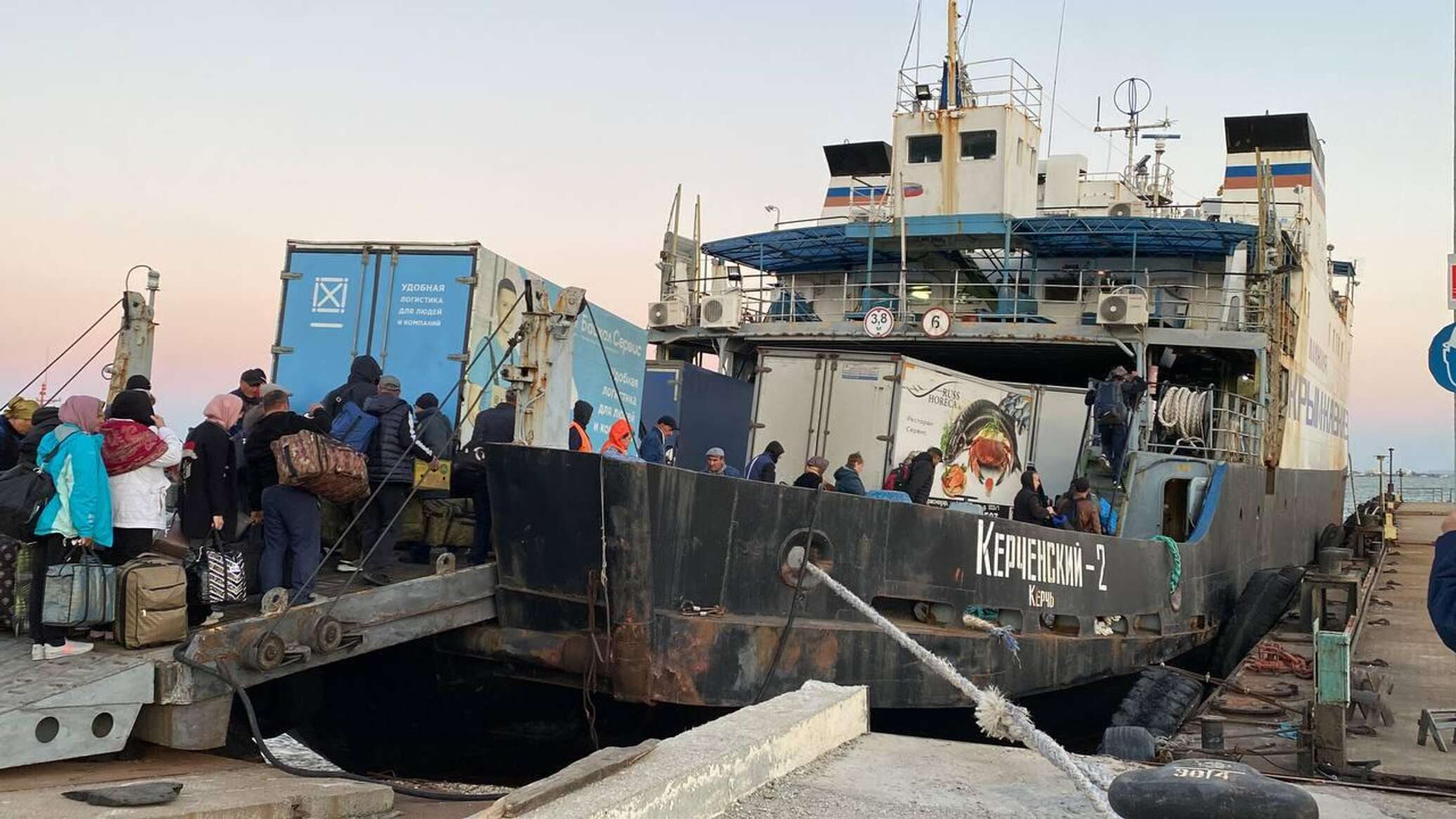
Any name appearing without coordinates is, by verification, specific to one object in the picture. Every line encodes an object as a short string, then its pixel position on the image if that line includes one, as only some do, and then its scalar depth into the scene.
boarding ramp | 5.21
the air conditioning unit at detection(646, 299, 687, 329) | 13.73
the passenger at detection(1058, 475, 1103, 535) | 10.42
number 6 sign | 12.37
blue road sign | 6.43
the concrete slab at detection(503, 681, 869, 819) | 3.65
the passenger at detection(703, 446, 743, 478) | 8.58
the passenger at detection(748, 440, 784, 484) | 9.93
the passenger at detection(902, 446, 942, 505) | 9.77
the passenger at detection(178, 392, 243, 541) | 6.63
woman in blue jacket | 5.81
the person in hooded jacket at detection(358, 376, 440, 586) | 7.82
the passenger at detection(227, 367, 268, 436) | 8.51
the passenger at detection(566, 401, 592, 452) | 8.36
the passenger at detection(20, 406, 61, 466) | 6.82
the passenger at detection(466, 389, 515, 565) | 7.92
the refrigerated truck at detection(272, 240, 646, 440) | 9.94
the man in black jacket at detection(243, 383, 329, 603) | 6.88
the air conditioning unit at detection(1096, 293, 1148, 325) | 11.88
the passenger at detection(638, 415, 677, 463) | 9.33
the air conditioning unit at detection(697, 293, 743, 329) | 13.30
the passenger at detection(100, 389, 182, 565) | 6.11
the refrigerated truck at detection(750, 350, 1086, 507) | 11.10
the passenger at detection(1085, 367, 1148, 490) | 10.88
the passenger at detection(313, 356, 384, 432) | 8.21
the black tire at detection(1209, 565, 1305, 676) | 13.02
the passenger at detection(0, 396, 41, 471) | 8.04
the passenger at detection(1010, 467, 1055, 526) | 10.29
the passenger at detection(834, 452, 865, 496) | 8.77
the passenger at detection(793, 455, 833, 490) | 8.28
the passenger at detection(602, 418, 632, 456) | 9.11
